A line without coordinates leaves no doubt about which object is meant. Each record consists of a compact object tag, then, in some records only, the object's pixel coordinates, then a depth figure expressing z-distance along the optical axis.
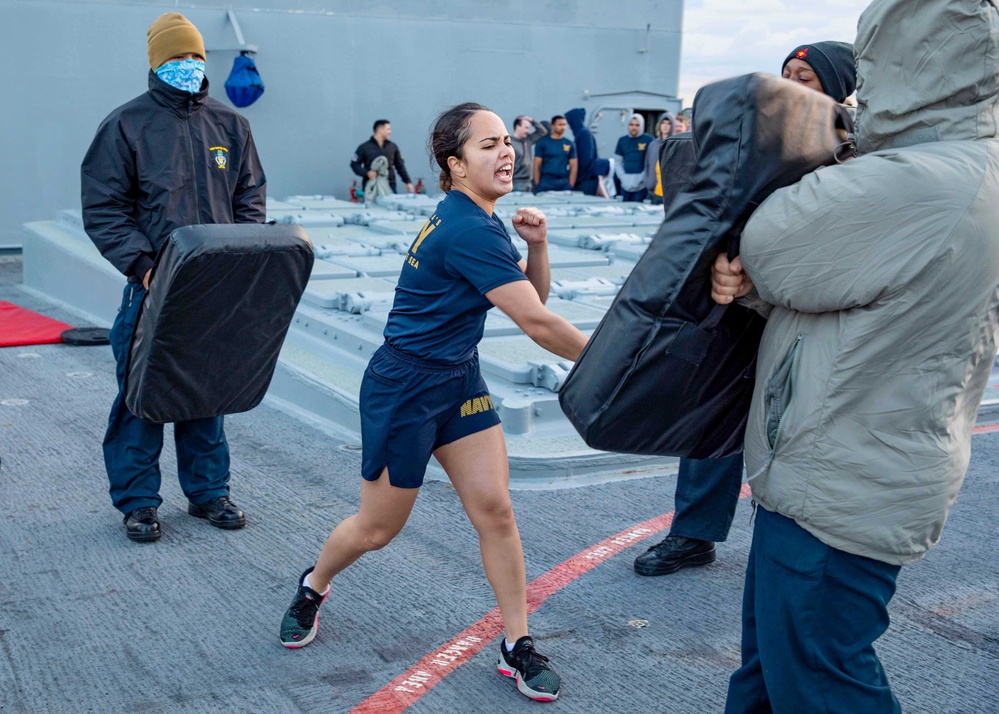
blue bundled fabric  15.62
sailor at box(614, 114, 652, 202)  16.42
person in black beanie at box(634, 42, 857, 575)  4.11
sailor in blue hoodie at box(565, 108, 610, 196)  17.20
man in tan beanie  4.37
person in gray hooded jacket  1.98
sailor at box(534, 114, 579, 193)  16.52
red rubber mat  8.60
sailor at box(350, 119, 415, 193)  15.89
